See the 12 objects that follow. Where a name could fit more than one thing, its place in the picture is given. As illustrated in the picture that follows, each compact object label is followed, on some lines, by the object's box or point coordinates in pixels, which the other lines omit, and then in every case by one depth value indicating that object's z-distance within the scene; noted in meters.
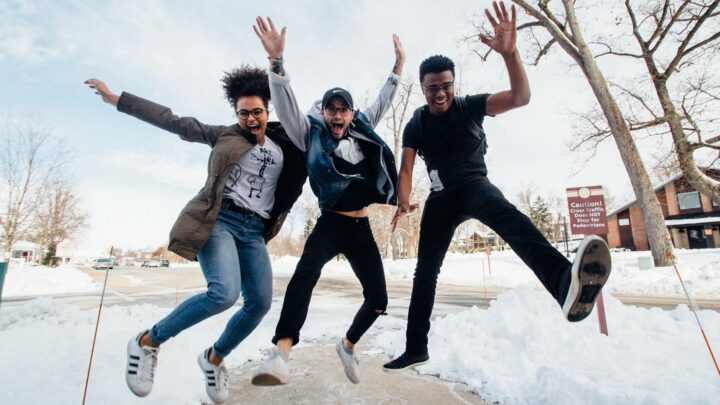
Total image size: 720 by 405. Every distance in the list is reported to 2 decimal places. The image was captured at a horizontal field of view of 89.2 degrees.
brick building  35.75
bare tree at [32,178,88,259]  22.96
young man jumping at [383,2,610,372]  2.53
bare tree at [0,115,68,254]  19.33
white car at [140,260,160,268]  54.84
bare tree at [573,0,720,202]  12.84
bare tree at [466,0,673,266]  11.67
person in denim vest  2.71
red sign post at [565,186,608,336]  6.83
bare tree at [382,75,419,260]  24.36
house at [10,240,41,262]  53.37
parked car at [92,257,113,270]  43.94
